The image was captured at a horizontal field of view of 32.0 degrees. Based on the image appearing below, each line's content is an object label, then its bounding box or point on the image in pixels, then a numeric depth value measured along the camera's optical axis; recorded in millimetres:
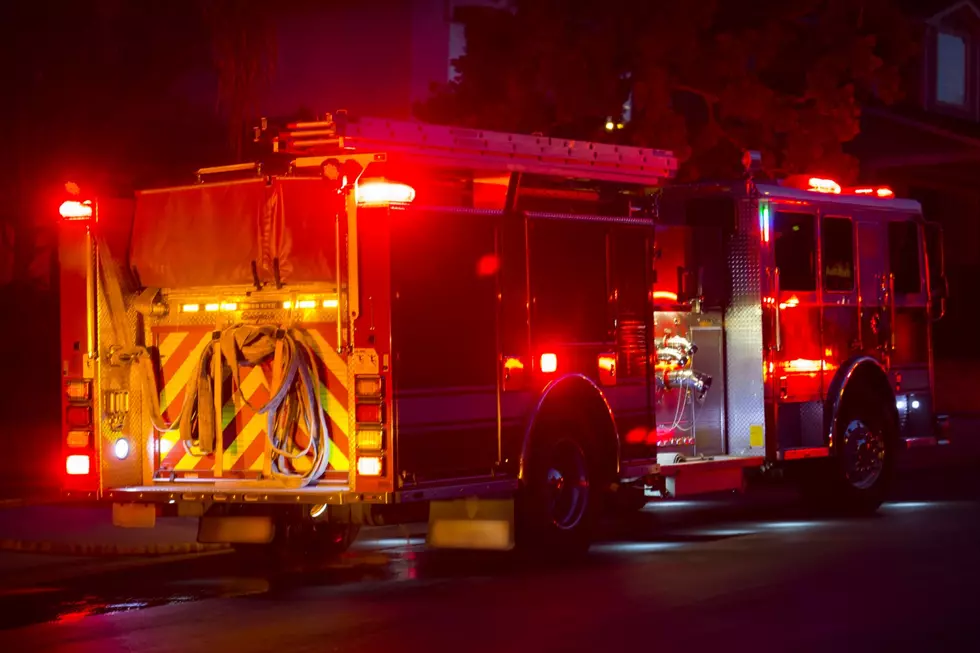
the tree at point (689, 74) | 20953
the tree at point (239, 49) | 18250
